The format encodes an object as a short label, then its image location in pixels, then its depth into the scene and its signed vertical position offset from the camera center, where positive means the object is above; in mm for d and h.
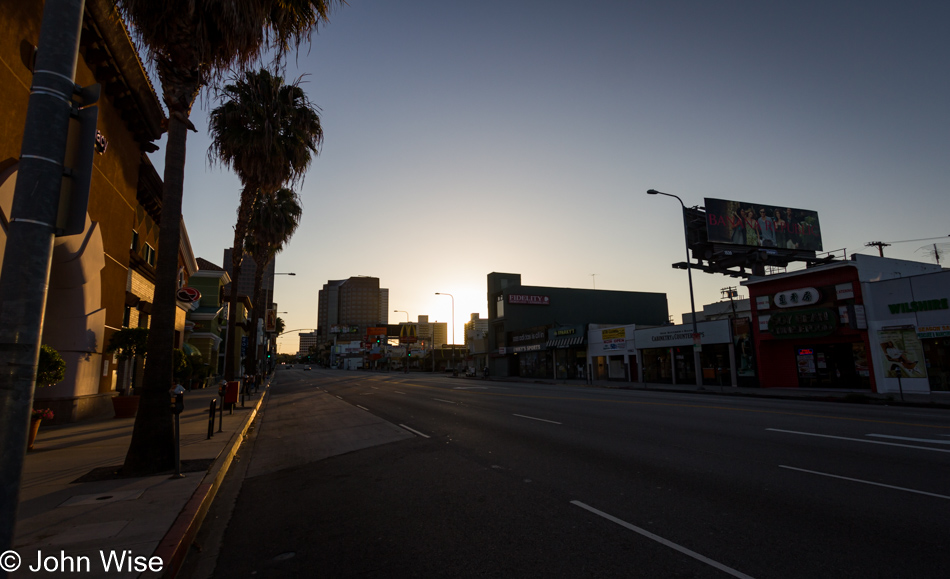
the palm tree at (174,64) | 8414 +5776
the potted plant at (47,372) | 10430 -7
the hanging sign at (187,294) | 25953 +3968
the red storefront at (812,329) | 25141 +1529
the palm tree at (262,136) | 18625 +9160
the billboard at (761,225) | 34438 +9749
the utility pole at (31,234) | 2855 +873
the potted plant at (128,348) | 16141 +776
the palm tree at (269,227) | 29953 +8670
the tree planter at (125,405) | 16086 -1165
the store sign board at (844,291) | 24953 +3384
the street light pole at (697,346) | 29305 +774
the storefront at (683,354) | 32906 +450
